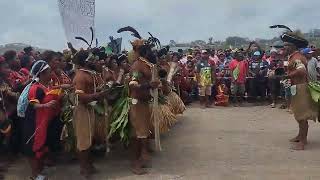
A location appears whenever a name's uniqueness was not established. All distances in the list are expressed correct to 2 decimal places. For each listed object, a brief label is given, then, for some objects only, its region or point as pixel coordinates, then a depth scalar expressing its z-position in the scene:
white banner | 5.30
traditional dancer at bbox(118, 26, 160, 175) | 4.42
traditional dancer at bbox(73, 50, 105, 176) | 4.26
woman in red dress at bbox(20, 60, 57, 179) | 4.14
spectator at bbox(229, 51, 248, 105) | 8.63
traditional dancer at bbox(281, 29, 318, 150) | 5.02
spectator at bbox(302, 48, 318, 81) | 6.66
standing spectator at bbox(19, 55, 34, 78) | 5.58
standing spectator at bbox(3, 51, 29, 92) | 4.83
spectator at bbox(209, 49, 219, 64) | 8.92
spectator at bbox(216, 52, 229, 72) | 9.20
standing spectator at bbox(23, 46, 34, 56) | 6.31
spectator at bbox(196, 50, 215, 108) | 8.62
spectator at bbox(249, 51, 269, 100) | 8.77
